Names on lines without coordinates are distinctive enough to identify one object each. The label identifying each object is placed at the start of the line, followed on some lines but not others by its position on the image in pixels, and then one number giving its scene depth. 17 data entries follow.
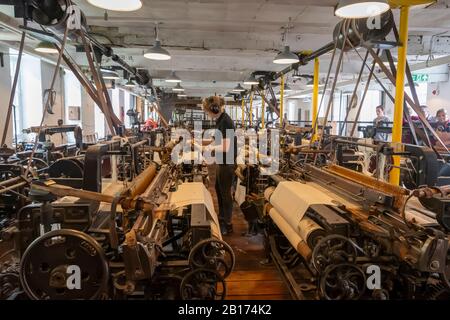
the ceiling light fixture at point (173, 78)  7.67
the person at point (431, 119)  6.54
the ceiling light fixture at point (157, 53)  4.29
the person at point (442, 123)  5.91
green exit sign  8.96
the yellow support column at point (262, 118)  9.63
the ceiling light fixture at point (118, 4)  2.29
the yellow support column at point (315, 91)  5.46
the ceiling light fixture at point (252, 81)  7.71
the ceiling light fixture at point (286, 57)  4.62
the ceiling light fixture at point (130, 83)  7.15
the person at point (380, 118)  7.42
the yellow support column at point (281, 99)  7.36
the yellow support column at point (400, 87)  3.32
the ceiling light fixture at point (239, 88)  10.58
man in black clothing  3.57
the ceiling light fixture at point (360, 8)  2.28
